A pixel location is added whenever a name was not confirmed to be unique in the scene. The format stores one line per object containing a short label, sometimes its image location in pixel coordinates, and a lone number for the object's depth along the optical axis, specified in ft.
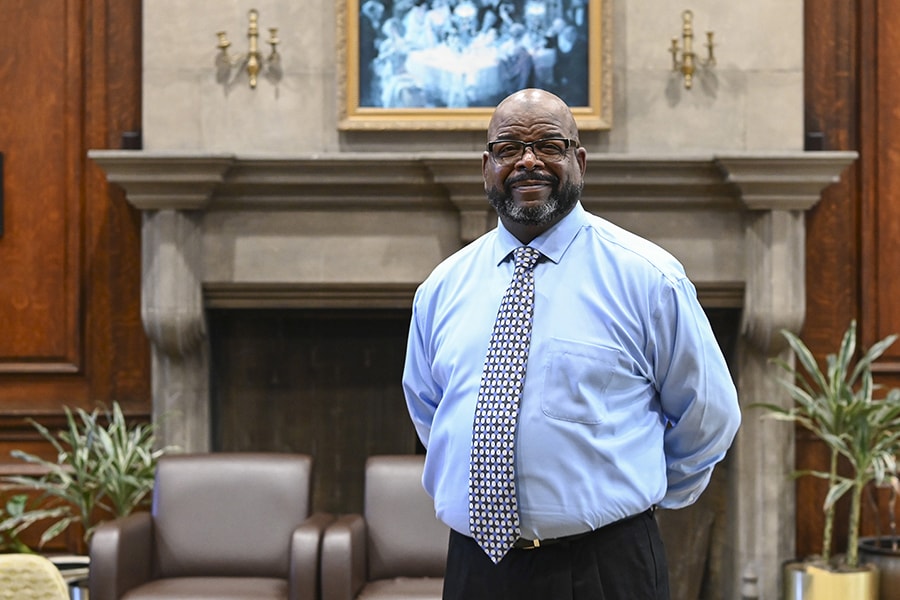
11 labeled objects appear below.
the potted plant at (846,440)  14.05
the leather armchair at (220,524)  12.55
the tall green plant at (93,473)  14.07
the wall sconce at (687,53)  14.83
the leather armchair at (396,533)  12.40
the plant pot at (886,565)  14.06
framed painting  15.06
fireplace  14.65
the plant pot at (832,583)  14.05
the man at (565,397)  6.15
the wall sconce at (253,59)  14.89
